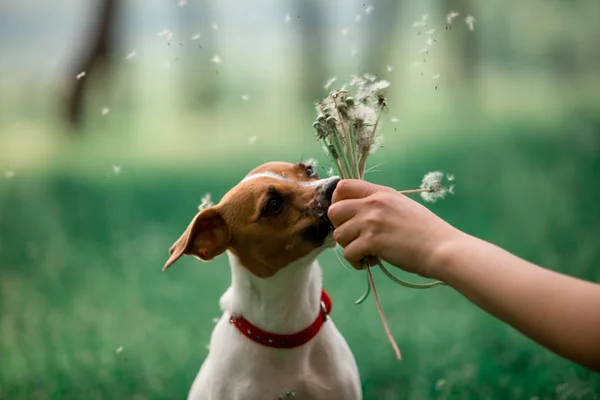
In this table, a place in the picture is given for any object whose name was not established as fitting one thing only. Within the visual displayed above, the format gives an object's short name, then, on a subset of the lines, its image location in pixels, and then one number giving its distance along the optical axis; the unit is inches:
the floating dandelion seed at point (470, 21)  108.9
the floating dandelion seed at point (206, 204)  77.0
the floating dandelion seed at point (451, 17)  108.1
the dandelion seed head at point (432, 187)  65.1
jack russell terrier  70.8
